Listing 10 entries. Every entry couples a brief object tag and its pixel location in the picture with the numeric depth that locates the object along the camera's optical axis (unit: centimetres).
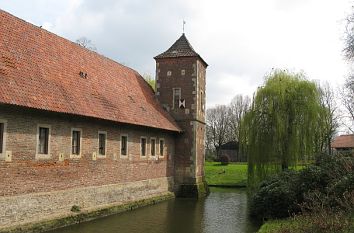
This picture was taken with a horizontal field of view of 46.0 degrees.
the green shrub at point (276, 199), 1559
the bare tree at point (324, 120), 2498
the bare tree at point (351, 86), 1971
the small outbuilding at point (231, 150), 6247
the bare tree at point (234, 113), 7012
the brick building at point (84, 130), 1377
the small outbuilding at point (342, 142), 6674
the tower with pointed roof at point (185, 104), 2739
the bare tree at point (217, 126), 7088
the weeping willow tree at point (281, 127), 2405
